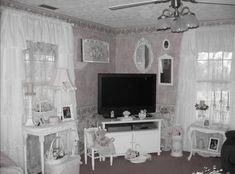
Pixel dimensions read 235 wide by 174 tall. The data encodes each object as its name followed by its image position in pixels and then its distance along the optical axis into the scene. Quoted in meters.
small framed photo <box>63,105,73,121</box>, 4.41
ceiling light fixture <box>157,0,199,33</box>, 2.61
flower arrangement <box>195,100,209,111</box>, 5.04
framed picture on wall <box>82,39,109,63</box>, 5.21
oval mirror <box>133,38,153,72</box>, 5.82
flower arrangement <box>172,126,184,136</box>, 5.33
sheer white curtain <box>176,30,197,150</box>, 5.25
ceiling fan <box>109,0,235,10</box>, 2.64
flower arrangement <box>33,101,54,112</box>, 4.26
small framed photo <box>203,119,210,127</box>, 5.00
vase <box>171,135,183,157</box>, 5.24
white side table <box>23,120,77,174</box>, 3.80
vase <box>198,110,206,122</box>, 5.24
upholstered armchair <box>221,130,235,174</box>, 3.91
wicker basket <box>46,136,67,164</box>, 3.90
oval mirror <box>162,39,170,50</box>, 5.58
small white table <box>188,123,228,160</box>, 4.79
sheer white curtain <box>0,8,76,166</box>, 3.69
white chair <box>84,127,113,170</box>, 4.64
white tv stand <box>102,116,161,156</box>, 5.09
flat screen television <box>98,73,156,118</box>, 5.24
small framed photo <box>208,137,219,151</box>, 4.96
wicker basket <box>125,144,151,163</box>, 4.87
